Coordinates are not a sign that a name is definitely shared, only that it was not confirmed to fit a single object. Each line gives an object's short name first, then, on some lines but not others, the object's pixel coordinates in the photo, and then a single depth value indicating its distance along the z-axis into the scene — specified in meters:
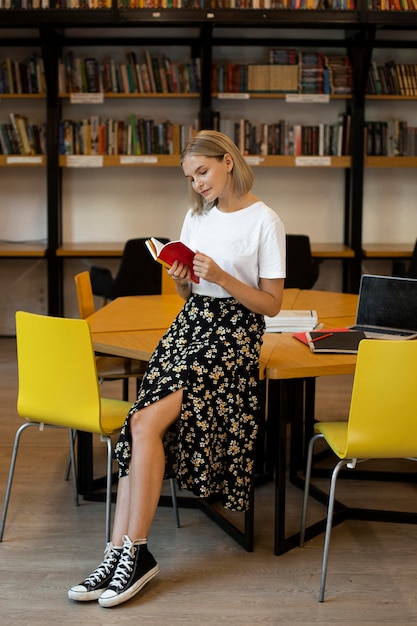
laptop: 3.36
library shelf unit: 6.01
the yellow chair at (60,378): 2.90
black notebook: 3.11
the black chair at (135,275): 5.67
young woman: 2.73
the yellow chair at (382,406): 2.67
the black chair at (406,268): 5.53
